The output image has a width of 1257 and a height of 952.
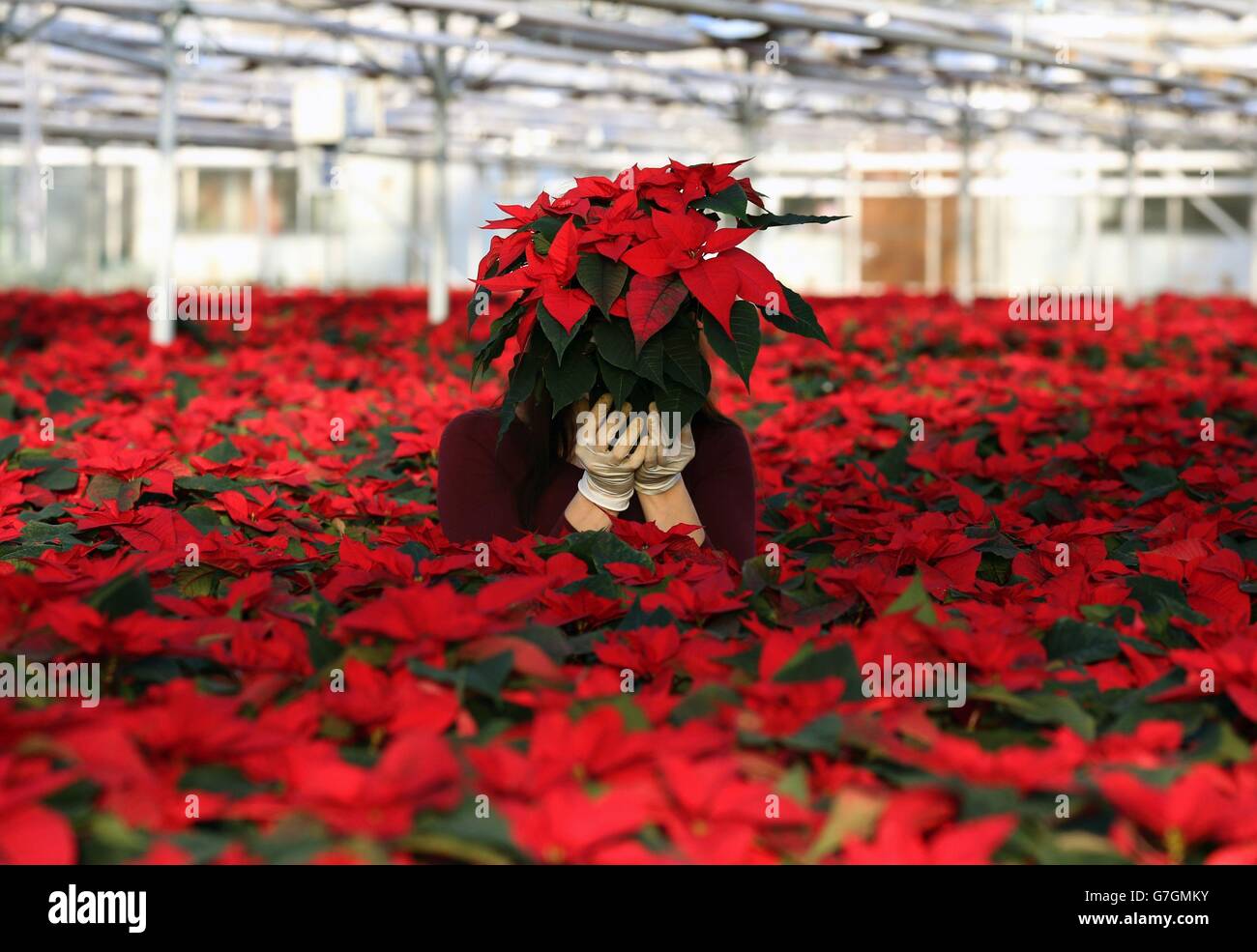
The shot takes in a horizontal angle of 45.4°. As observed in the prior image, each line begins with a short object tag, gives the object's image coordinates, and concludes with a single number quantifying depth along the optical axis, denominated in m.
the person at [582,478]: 2.36
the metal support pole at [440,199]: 10.37
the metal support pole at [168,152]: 8.74
